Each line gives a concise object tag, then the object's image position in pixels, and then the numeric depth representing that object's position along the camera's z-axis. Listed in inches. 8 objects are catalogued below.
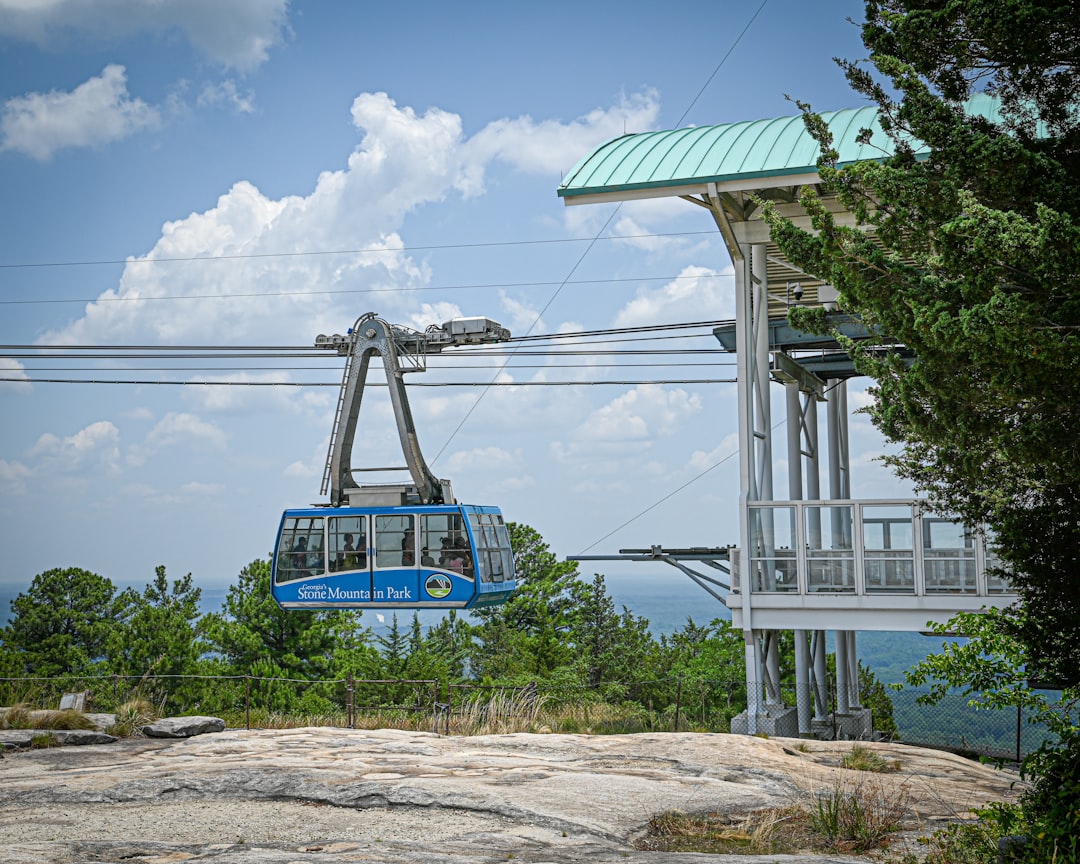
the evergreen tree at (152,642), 1464.1
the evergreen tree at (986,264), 279.0
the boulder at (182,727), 749.9
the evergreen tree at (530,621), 1755.7
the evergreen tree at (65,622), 1568.8
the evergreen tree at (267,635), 1619.1
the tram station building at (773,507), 652.7
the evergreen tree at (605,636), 1694.1
